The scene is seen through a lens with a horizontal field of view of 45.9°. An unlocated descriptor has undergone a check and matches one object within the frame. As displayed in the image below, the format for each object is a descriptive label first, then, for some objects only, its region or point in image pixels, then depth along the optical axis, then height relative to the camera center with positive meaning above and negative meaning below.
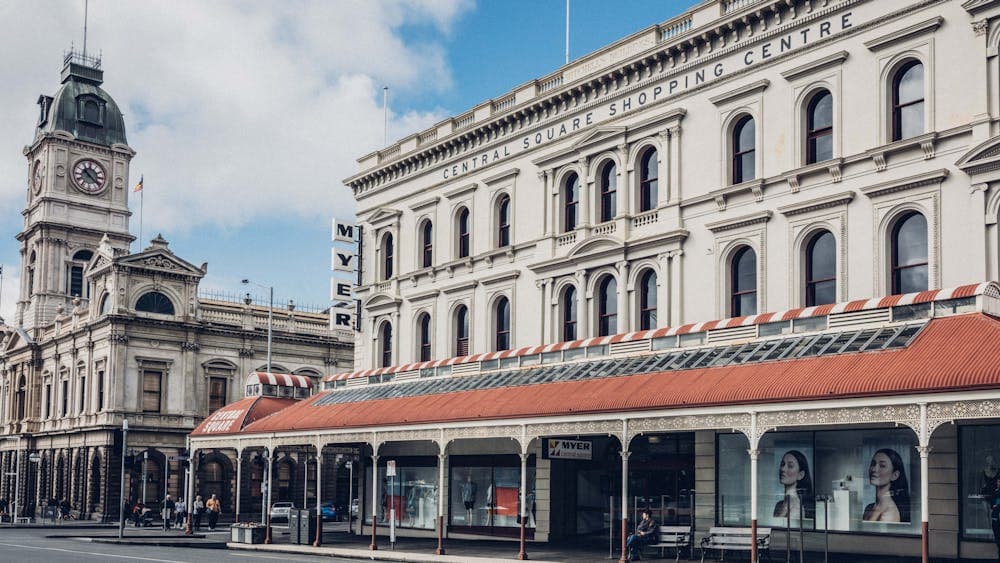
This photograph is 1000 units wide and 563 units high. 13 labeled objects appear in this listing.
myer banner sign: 30.86 -1.12
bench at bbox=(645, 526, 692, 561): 27.98 -3.08
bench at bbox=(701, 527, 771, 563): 26.27 -2.99
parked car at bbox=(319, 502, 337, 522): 62.84 -5.83
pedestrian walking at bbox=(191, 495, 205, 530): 58.06 -5.51
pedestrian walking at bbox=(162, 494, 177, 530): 54.16 -5.72
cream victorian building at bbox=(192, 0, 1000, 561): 24.48 +3.15
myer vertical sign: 46.91 +5.28
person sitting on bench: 28.45 -3.11
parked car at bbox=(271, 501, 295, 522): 64.06 -5.97
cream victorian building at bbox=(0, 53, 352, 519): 68.94 +3.78
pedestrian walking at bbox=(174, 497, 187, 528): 59.83 -5.55
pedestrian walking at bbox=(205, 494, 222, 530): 54.79 -5.11
